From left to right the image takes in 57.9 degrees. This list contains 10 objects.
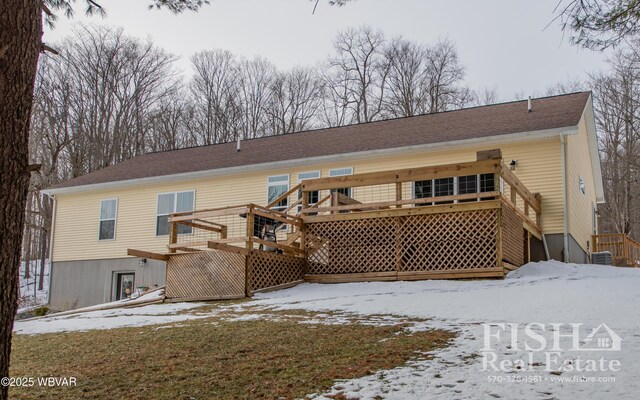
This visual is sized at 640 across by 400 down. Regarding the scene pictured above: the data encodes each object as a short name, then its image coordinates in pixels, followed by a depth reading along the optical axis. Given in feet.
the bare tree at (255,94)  102.58
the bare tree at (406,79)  97.60
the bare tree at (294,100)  102.83
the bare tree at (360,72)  99.19
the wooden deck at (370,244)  34.91
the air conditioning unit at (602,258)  50.03
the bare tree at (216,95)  102.01
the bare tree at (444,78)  98.63
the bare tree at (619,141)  83.15
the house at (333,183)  42.19
